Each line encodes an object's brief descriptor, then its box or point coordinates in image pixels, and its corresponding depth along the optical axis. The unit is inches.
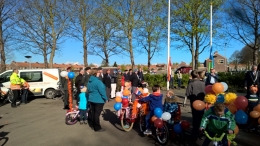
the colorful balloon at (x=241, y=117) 206.1
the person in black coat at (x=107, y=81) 523.8
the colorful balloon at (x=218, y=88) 221.6
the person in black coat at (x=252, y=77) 284.7
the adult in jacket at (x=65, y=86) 395.7
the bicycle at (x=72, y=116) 298.7
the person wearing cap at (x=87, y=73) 329.2
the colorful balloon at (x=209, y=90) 232.4
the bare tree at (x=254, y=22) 819.7
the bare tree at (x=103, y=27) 961.5
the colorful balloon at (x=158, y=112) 216.6
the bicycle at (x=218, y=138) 153.6
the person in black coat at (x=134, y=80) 494.0
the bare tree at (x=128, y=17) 973.2
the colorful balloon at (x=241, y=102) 207.3
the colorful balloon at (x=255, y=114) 222.8
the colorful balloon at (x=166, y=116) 209.3
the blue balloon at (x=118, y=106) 264.0
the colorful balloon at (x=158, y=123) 209.5
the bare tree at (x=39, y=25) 871.2
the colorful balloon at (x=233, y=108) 214.2
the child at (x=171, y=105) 226.1
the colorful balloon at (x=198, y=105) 200.7
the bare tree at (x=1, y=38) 762.2
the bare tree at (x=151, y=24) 932.3
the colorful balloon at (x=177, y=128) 215.9
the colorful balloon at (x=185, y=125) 215.6
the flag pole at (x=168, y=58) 548.7
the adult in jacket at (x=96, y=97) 253.9
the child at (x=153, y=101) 227.5
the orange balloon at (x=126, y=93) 274.8
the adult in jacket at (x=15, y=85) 455.5
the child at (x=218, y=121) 153.4
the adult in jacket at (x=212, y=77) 330.6
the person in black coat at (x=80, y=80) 384.8
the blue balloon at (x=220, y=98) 217.2
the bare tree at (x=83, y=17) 933.3
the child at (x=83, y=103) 286.2
